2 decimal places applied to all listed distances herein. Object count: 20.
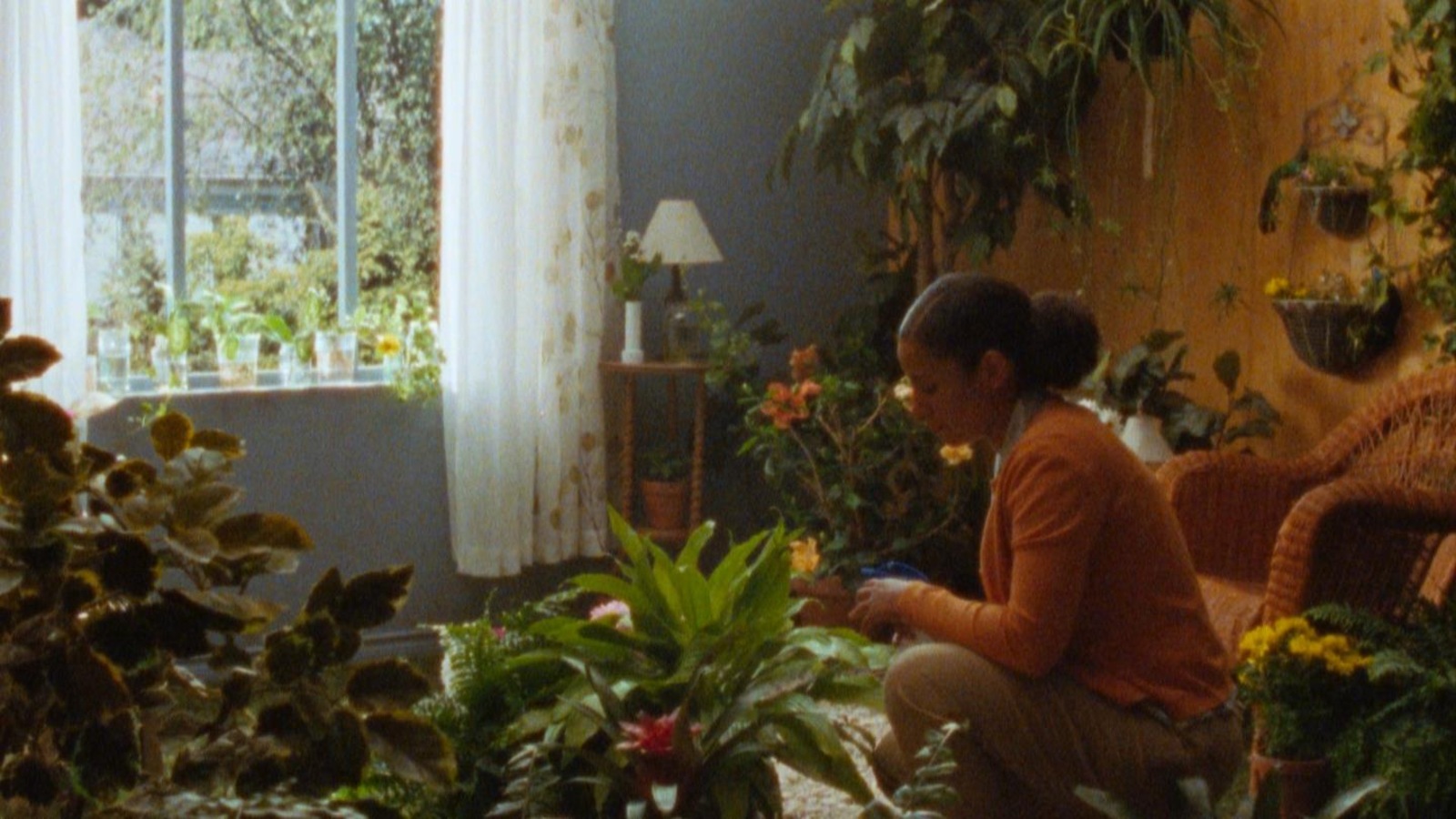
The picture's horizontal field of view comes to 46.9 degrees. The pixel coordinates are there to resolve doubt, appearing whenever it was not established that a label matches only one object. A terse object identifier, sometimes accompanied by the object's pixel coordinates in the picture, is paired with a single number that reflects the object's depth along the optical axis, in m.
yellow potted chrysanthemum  2.96
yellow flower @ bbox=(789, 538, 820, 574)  4.38
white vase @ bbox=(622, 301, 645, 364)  5.08
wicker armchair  3.21
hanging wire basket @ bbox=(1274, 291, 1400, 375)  3.94
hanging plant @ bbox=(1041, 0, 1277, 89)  4.26
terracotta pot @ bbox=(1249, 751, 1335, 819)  2.98
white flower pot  4.27
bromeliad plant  2.16
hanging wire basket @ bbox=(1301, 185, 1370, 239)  3.99
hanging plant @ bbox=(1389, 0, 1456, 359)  3.58
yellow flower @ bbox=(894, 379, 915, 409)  4.40
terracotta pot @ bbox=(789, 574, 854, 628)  4.68
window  4.55
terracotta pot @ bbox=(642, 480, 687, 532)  5.10
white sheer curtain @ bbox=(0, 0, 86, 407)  4.14
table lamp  4.96
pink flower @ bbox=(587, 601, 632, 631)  2.60
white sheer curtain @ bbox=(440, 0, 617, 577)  4.89
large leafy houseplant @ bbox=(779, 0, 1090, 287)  4.62
